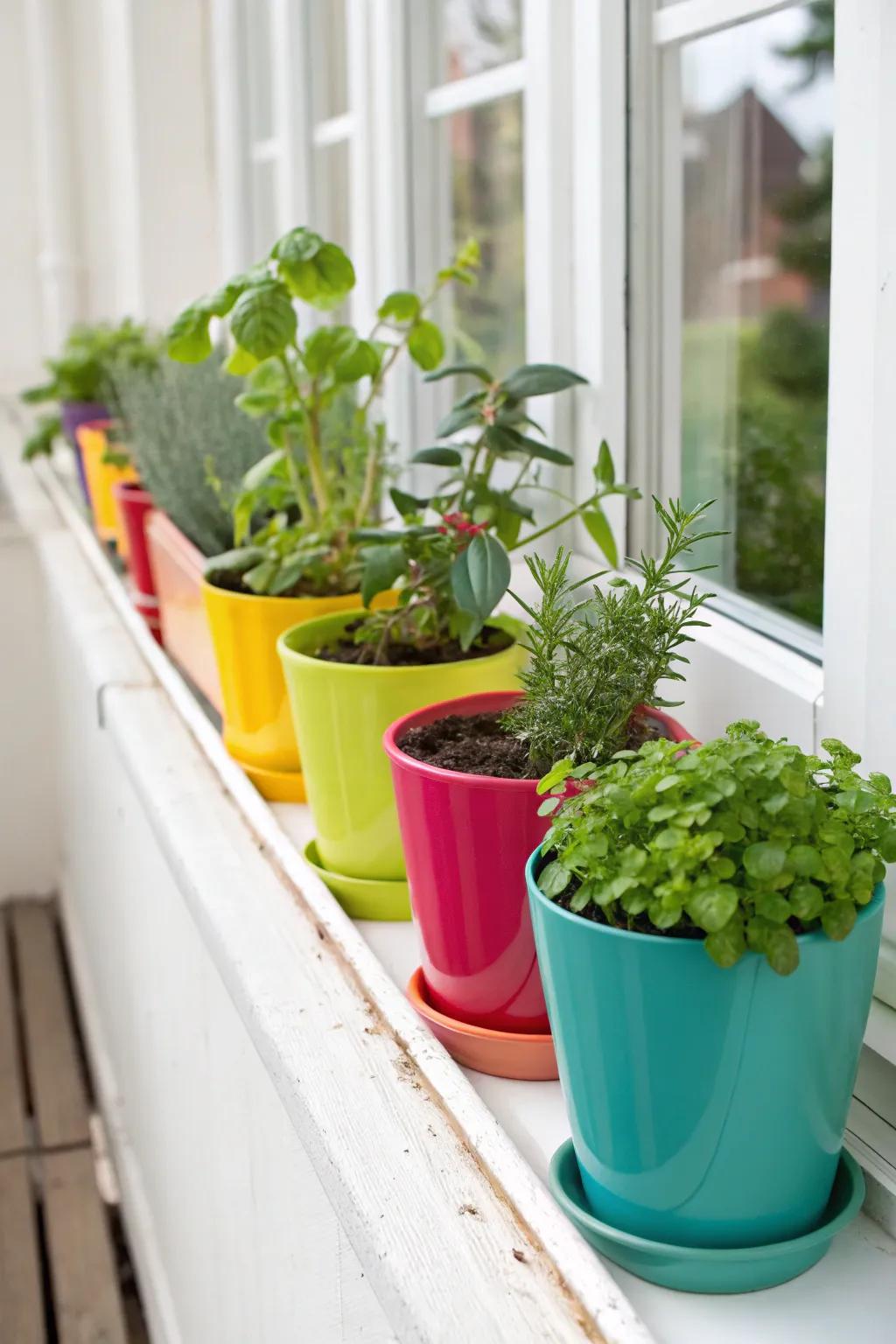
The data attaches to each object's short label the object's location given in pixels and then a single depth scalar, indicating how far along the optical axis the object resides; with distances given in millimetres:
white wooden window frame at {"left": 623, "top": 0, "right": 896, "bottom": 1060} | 625
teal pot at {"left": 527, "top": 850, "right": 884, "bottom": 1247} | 522
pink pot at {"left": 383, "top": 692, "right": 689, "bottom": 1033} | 692
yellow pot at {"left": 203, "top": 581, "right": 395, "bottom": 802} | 1127
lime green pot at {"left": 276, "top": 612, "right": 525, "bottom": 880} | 895
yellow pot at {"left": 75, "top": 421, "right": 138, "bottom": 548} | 2117
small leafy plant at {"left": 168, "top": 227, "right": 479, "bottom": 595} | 1044
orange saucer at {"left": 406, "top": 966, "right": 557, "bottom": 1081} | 723
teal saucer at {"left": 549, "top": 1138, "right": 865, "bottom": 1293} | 555
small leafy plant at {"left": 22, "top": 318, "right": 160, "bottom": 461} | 2215
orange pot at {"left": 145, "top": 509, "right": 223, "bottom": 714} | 1386
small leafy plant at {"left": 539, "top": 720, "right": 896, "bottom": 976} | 506
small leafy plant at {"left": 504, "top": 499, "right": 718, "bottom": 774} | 661
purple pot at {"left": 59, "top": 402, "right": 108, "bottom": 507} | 2453
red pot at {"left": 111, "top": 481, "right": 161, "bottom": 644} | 1780
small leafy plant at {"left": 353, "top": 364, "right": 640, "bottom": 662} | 922
